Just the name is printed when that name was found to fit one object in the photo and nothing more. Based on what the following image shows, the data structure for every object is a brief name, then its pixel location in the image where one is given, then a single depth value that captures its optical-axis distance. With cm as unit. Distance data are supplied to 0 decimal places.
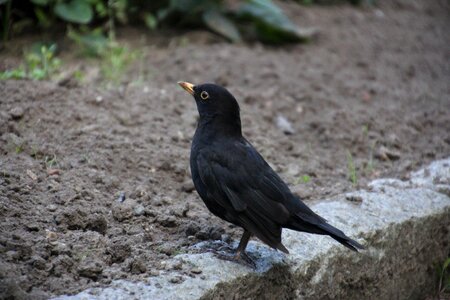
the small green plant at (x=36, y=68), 1036
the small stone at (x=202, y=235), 763
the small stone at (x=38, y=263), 625
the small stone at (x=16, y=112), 909
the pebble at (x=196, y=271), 656
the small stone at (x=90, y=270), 630
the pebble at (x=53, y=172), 807
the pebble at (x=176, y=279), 630
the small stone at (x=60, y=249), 655
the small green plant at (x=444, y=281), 937
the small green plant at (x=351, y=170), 978
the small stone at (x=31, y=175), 783
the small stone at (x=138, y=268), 649
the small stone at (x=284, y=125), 1149
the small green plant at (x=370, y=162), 1043
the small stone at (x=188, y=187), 902
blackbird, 697
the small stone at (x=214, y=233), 771
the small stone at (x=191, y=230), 767
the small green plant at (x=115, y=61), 1193
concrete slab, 641
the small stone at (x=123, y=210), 768
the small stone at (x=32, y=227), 686
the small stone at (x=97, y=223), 729
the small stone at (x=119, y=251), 675
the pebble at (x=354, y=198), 883
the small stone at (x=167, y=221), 777
